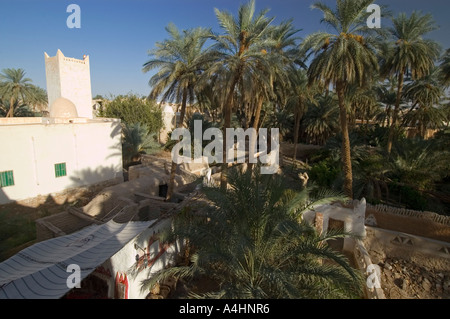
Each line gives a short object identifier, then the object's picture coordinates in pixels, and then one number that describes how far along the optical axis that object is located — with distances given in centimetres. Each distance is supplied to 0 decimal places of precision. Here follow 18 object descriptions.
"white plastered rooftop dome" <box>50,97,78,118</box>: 1662
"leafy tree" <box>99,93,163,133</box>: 2591
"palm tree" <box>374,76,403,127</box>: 2531
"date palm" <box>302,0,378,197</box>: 1059
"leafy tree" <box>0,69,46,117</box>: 2680
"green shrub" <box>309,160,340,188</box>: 1625
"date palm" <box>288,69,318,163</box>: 1994
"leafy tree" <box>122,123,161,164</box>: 2184
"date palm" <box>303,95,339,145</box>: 2485
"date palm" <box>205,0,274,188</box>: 1002
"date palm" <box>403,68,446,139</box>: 1970
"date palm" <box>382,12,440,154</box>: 1519
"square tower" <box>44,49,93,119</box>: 2030
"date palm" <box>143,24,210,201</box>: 1151
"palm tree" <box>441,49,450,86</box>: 1831
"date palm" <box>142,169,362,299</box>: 502
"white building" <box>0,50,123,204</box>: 1273
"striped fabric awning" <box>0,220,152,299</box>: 480
